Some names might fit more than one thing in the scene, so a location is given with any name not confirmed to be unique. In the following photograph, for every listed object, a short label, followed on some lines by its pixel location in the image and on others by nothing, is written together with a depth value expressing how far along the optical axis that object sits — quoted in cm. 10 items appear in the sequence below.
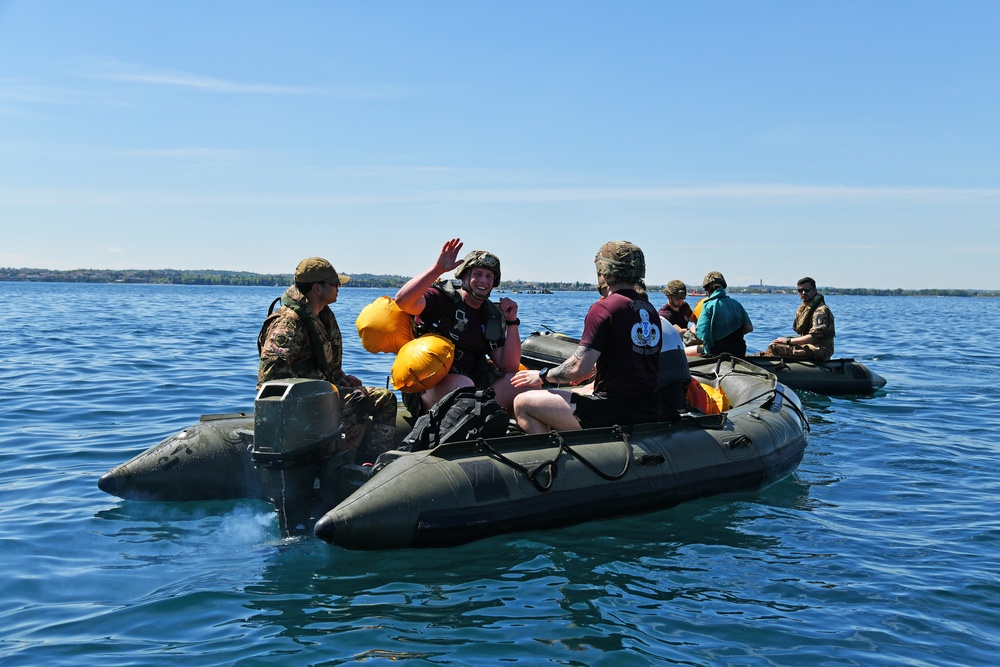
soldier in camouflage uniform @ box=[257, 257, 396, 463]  597
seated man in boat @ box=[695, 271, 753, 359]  1199
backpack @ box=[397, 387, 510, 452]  609
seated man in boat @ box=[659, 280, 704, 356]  1271
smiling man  664
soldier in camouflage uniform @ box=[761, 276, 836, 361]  1374
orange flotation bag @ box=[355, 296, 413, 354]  650
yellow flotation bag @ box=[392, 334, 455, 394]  623
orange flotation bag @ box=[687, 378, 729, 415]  817
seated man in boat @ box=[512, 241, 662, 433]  621
